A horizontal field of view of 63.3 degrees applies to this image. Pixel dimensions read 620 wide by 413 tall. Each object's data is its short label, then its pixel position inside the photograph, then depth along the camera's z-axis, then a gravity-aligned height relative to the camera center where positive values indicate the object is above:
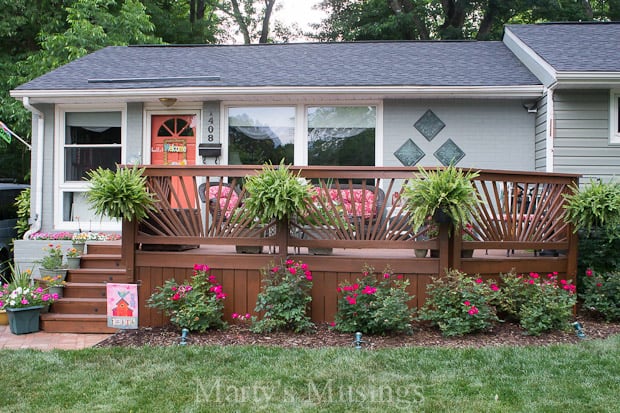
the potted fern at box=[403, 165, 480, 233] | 4.33 +0.05
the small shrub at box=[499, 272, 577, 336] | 4.43 -0.89
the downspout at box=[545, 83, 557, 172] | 6.60 +0.97
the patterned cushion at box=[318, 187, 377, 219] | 4.80 +0.00
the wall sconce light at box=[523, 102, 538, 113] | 7.08 +1.36
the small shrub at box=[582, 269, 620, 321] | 4.95 -0.92
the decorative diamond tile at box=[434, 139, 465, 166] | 7.21 +0.72
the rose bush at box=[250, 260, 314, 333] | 4.41 -0.89
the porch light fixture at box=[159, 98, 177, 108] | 7.36 +1.44
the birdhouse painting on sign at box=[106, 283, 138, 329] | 4.86 -1.07
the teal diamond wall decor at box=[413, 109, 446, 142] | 7.23 +1.11
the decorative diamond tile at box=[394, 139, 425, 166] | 7.25 +0.69
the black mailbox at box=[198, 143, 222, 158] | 7.44 +0.73
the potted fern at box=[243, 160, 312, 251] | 4.41 +0.06
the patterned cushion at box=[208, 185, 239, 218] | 5.89 +0.04
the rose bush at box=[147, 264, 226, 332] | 4.44 -0.93
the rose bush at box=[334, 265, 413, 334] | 4.23 -0.91
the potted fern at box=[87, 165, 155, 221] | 4.53 +0.04
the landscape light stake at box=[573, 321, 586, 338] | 4.44 -1.13
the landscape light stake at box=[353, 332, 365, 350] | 4.15 -1.15
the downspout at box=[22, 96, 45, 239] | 7.43 +0.25
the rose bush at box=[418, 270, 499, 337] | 4.33 -0.91
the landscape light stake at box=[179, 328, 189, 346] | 4.25 -1.19
